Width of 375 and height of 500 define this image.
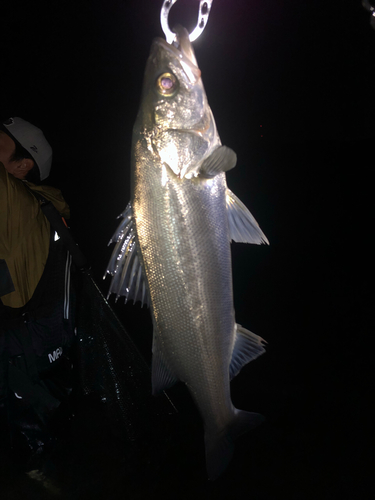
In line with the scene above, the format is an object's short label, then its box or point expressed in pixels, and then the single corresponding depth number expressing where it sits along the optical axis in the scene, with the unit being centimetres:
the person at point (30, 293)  64
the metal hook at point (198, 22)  44
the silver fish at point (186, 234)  47
